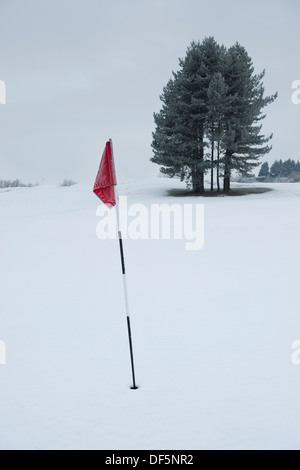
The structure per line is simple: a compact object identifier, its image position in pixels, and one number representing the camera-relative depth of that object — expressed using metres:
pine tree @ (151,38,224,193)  28.47
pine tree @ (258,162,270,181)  132.61
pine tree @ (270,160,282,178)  124.79
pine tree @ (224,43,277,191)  28.45
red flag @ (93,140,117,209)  5.73
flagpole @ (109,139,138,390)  5.63
